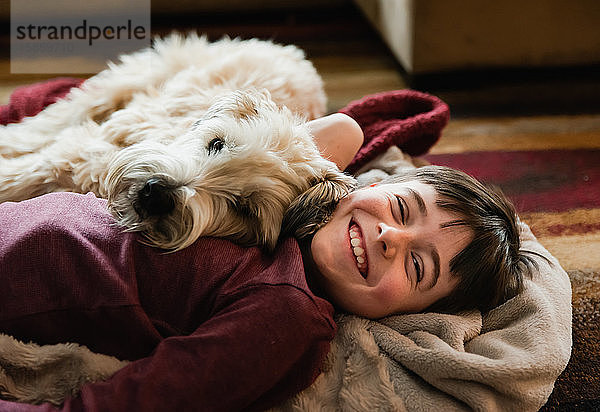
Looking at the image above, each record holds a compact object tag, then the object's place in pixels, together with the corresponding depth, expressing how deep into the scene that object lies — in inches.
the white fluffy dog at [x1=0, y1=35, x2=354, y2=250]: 40.9
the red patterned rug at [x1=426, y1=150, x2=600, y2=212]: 69.2
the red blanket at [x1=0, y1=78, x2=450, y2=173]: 63.5
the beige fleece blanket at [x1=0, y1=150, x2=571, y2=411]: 39.8
